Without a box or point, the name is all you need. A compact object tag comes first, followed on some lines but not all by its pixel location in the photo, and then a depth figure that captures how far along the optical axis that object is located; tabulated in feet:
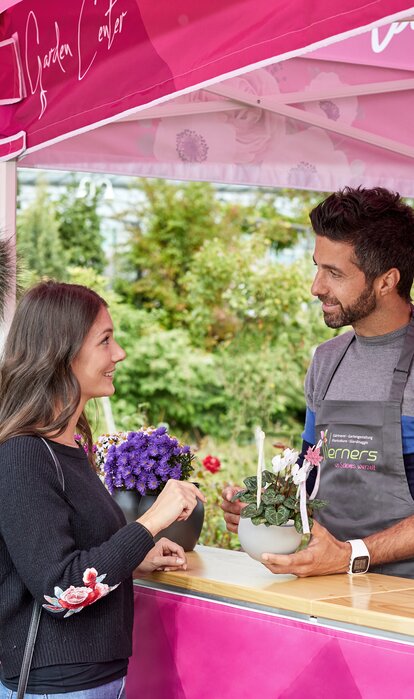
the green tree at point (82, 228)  36.47
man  9.16
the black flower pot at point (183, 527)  9.13
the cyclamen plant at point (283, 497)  7.61
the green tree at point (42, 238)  34.94
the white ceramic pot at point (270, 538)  7.68
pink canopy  7.93
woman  6.56
